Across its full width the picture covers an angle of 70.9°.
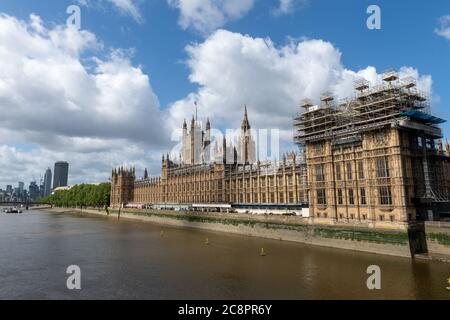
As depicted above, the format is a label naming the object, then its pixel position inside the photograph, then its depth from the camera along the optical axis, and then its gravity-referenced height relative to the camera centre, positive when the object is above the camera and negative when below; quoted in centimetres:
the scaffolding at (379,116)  5125 +1495
